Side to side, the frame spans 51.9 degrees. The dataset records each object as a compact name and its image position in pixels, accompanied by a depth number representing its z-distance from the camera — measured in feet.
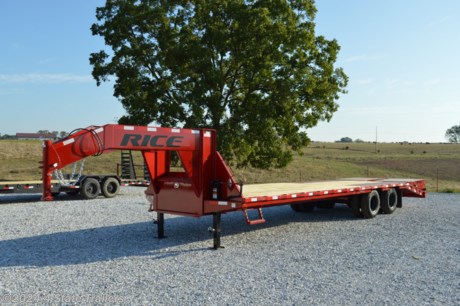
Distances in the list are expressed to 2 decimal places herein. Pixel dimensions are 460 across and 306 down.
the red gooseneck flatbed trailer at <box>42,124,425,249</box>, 26.45
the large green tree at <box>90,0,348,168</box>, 73.31
